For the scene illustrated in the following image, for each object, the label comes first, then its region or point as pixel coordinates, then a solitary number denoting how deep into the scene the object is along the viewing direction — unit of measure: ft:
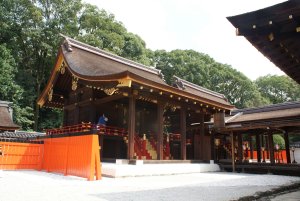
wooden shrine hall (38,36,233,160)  36.37
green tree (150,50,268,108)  128.88
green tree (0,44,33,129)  82.53
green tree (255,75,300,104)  151.53
